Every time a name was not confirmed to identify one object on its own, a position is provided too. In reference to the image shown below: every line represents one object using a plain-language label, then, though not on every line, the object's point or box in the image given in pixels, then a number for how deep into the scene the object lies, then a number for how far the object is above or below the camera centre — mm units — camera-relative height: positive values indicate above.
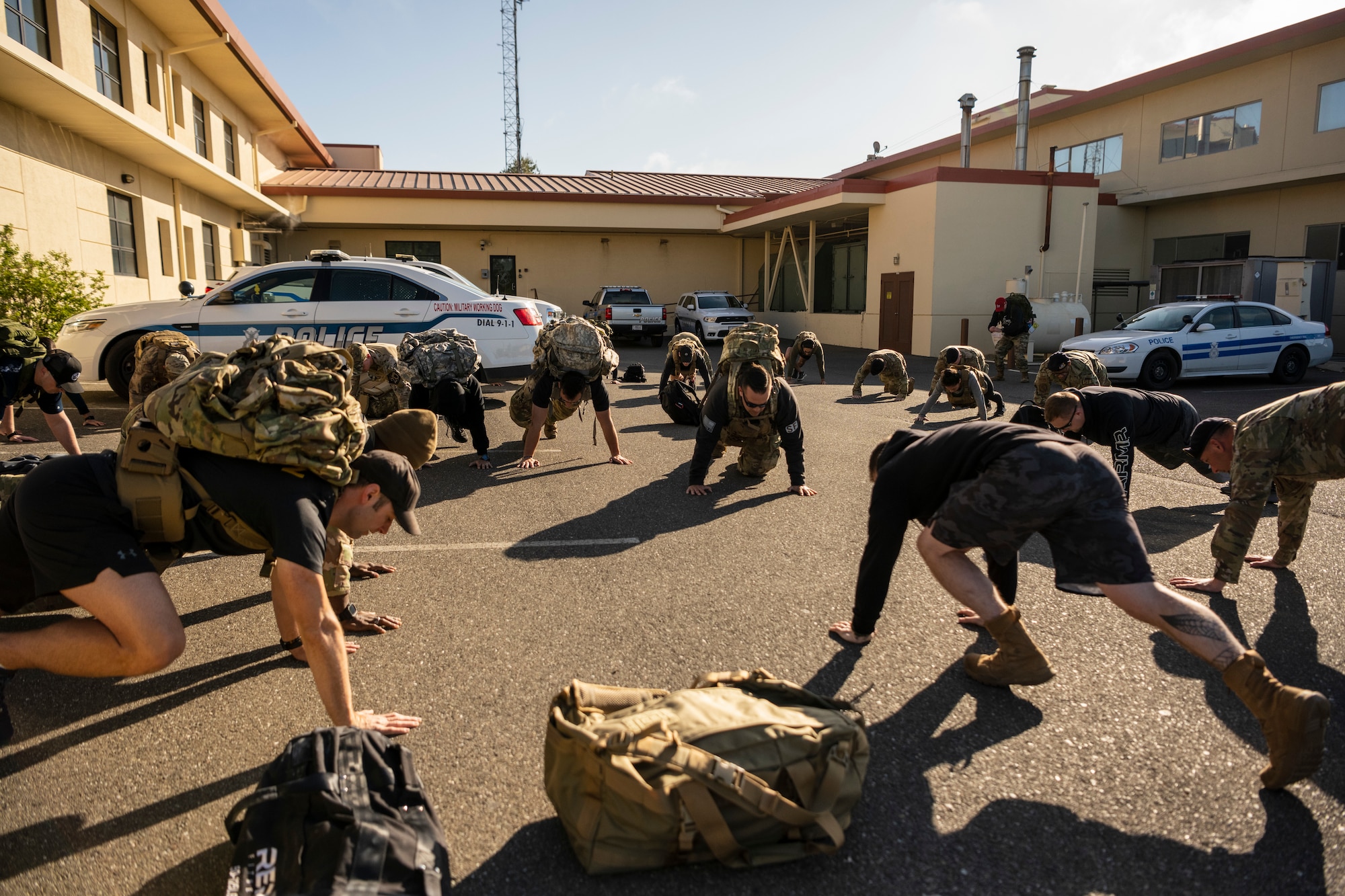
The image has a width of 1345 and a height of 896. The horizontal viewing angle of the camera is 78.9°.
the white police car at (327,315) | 10055 +97
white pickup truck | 22750 +260
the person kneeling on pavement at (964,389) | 9984 -821
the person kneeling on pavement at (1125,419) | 4984 -591
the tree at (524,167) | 52906 +10851
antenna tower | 49756 +11785
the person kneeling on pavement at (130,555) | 2598 -743
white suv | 22547 +234
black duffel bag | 1985 -1282
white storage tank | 18828 +0
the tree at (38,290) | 10133 +394
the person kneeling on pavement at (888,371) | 12477 -727
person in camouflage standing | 14719 -63
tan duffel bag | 2244 -1287
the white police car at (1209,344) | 13742 -331
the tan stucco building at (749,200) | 13477 +3023
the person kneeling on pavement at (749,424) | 6539 -832
